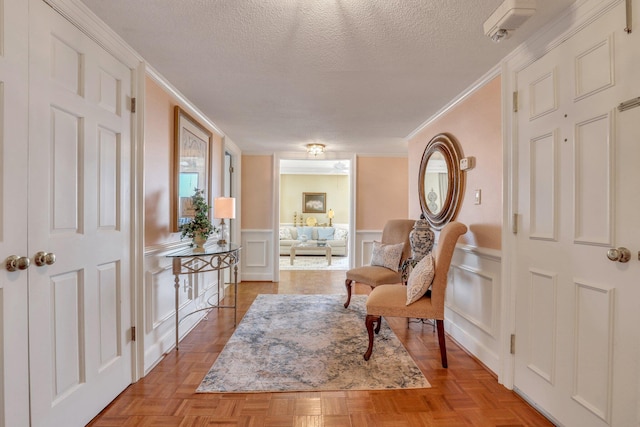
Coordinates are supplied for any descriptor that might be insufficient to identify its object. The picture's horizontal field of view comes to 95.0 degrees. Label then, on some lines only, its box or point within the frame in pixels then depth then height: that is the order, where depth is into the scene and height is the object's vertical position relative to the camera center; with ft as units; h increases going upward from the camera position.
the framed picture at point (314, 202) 28.43 +0.97
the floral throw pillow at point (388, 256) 10.98 -1.68
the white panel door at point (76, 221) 4.19 -0.16
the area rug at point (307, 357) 6.40 -3.74
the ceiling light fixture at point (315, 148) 14.46 +3.17
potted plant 8.52 -0.41
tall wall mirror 8.45 +1.55
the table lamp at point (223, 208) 10.09 +0.14
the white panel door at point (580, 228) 4.05 -0.26
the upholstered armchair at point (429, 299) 7.25 -2.20
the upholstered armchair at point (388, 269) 10.42 -2.13
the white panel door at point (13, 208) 3.69 +0.05
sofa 25.50 -2.21
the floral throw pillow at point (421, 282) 7.30 -1.76
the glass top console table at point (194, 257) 7.95 -1.33
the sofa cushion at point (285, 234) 25.98 -1.96
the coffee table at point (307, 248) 22.58 -2.89
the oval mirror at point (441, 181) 8.88 +1.05
